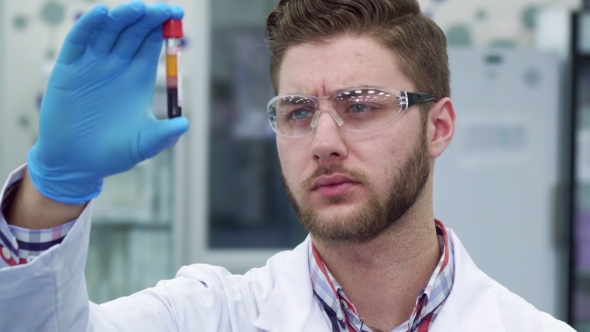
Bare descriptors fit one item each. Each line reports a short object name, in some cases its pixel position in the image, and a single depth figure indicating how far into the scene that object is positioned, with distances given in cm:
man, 142
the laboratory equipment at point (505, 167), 348
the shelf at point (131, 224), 397
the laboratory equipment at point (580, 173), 347
